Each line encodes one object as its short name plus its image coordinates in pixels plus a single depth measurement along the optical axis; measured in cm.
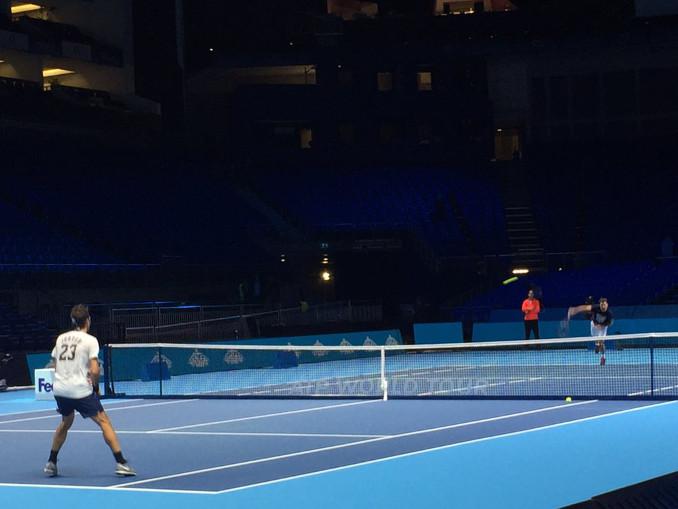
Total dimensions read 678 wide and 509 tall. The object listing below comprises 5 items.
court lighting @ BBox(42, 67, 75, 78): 4907
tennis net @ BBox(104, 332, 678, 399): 2361
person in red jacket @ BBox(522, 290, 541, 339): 3441
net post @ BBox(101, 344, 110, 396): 2523
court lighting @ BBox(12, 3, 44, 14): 4881
